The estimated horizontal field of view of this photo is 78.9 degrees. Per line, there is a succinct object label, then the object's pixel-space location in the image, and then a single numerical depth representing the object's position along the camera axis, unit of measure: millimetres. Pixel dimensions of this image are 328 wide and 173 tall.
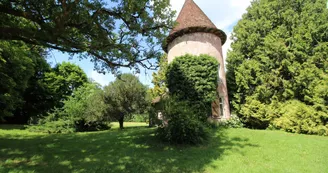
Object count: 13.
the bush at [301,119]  13375
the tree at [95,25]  7168
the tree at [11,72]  16750
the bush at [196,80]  14727
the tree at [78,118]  19891
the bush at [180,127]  9992
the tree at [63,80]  32688
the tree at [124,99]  21141
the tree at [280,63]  14391
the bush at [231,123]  15464
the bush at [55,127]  19531
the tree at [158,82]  27895
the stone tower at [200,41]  16453
